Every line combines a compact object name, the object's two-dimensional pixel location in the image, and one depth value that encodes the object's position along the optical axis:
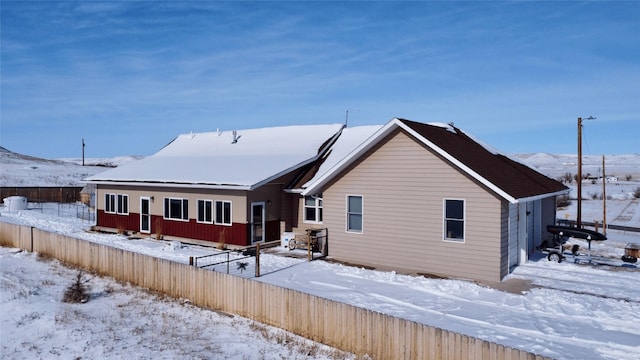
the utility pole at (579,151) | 25.62
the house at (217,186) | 21.78
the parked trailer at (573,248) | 17.33
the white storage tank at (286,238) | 21.14
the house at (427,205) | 15.40
